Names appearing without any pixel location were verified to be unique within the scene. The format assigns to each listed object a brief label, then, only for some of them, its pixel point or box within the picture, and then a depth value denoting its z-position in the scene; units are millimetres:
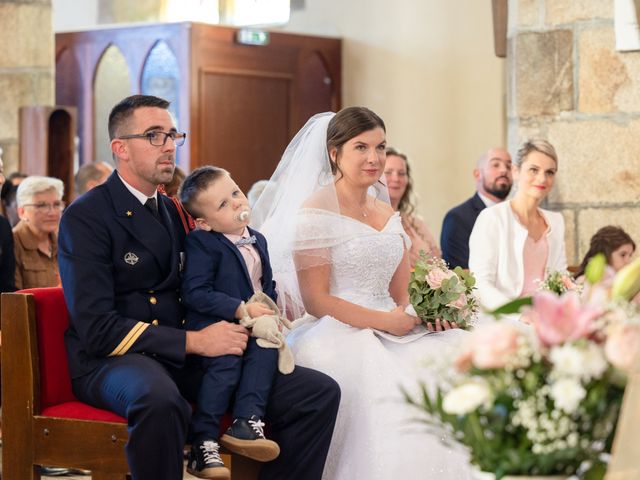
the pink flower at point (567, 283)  4734
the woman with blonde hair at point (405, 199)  6410
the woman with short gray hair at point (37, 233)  5590
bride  3879
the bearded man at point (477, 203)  6504
